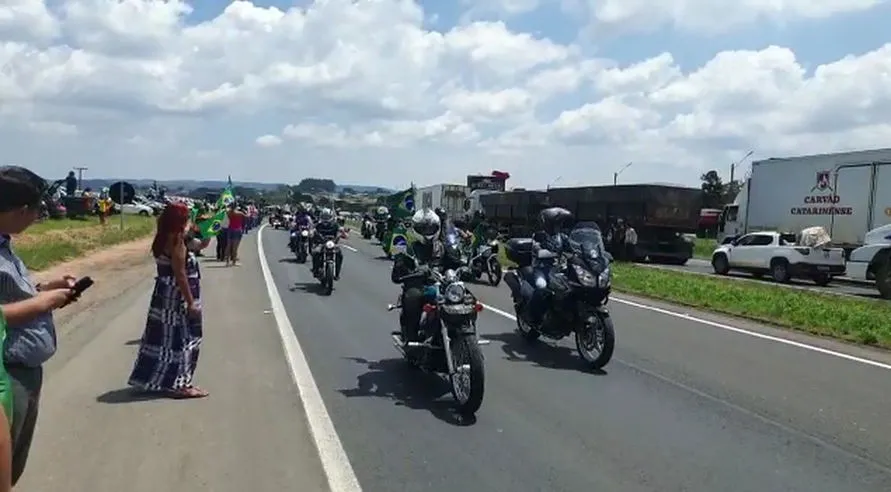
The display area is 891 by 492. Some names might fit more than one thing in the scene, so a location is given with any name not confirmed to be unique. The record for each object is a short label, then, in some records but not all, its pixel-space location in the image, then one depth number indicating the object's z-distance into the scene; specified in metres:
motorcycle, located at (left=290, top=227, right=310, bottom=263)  25.31
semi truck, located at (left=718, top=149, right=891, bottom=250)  26.78
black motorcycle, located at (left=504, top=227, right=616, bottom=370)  9.67
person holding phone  3.80
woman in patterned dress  7.70
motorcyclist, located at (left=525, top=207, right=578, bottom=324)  10.59
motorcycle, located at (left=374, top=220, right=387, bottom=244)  36.10
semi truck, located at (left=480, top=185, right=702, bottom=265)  33.66
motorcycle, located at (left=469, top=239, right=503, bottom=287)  20.28
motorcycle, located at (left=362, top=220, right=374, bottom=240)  47.57
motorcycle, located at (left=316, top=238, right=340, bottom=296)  17.27
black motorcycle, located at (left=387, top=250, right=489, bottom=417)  7.19
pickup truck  25.86
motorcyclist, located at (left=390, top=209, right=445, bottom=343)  8.49
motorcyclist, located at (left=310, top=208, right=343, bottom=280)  18.30
